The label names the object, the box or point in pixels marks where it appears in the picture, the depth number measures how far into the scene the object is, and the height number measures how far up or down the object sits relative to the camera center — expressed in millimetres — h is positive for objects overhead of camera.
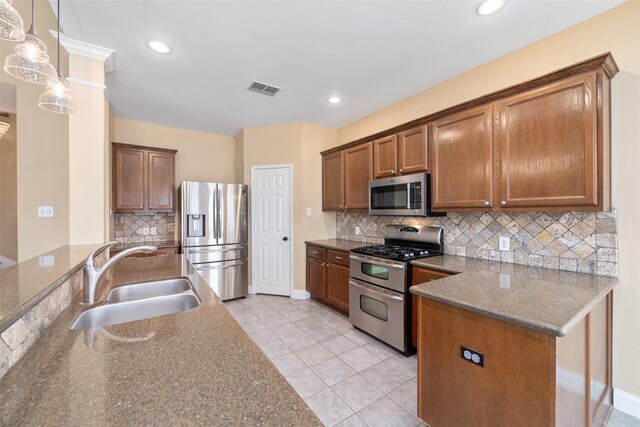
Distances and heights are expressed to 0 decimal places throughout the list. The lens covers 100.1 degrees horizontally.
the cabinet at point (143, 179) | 3584 +487
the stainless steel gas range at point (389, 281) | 2457 -697
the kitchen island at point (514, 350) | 1165 -697
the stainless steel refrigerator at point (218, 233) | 3781 -294
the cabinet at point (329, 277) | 3354 -873
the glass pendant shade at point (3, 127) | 2825 +928
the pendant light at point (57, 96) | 1567 +709
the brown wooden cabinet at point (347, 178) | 3416 +477
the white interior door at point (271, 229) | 4211 -259
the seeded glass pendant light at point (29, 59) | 1258 +749
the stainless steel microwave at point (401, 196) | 2615 +172
